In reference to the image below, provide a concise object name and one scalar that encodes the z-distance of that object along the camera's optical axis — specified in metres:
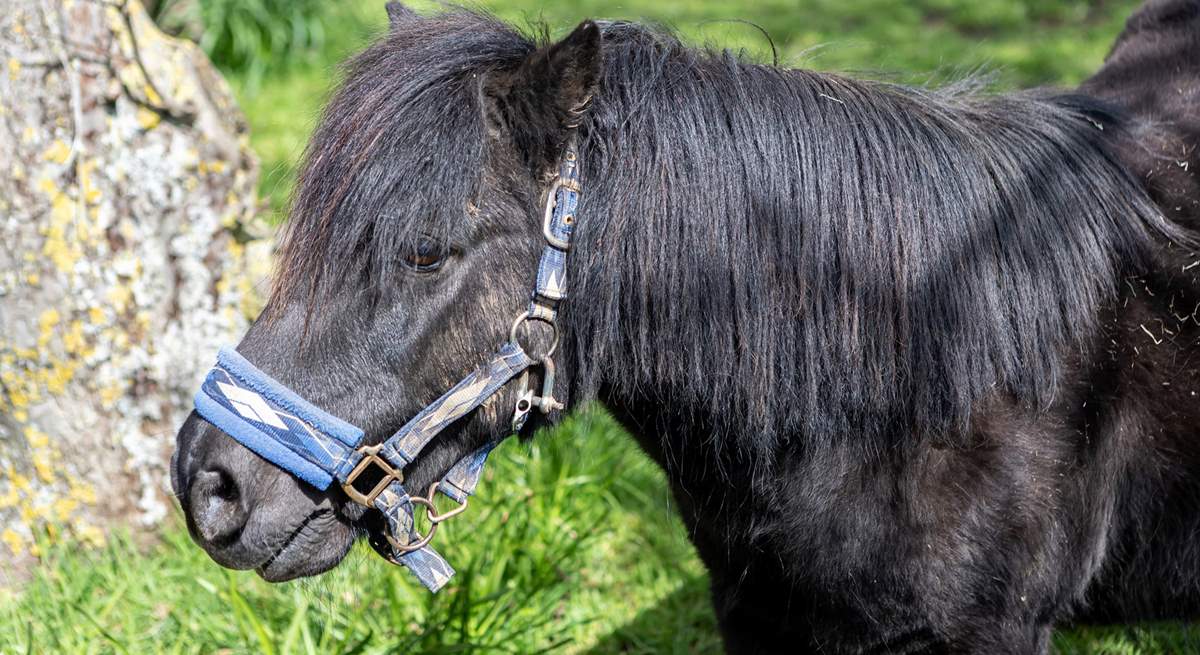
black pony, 1.77
